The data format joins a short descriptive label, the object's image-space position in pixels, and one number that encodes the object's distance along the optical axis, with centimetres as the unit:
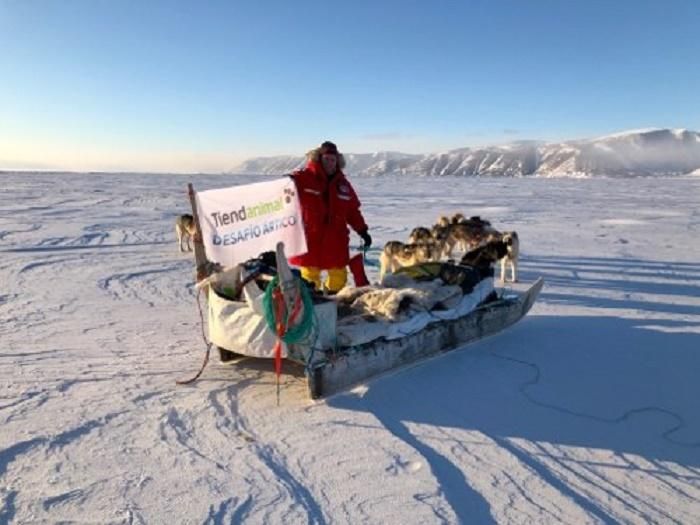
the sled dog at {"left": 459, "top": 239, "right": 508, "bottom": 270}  536
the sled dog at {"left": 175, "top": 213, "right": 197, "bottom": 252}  939
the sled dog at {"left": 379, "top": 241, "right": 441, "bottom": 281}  684
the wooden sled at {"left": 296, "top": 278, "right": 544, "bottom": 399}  334
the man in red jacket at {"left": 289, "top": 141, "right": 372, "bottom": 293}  448
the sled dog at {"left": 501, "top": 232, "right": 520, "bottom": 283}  718
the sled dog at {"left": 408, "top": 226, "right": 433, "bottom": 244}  775
